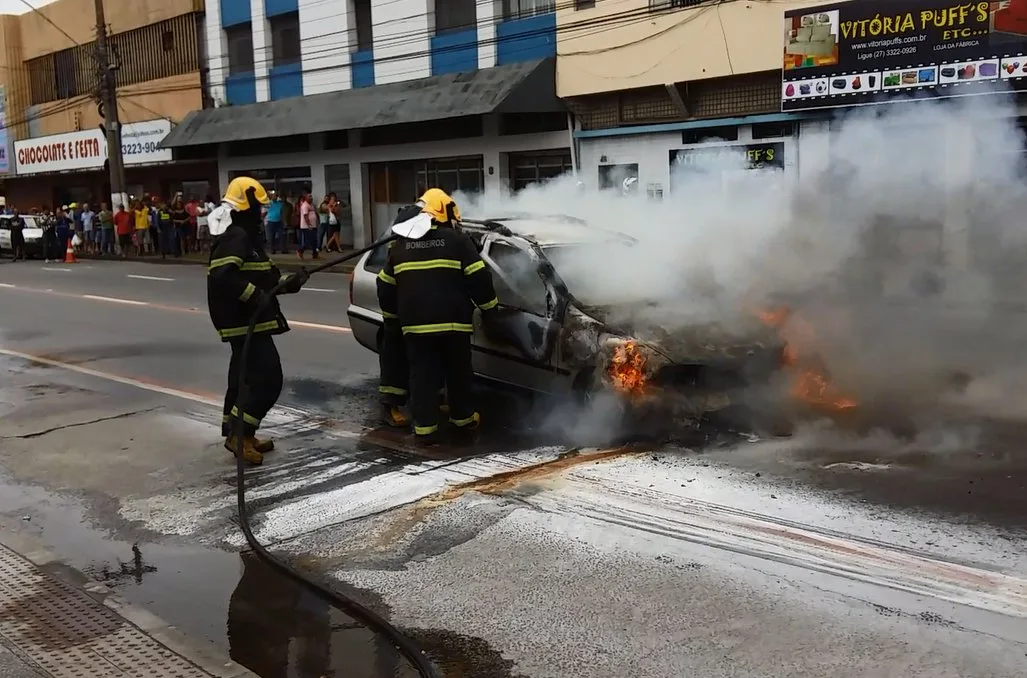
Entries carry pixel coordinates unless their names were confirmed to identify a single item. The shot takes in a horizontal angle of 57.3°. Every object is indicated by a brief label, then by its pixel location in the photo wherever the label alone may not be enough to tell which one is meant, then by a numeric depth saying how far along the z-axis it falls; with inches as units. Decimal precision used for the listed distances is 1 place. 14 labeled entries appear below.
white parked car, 1202.0
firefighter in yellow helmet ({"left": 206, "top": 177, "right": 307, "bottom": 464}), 244.2
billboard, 494.6
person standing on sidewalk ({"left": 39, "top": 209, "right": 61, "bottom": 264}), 1202.6
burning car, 255.9
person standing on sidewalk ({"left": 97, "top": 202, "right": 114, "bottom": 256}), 1205.1
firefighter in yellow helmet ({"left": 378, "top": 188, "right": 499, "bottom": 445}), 257.8
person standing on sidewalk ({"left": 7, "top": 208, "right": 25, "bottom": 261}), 1194.0
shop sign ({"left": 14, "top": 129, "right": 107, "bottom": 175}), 1368.1
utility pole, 1064.2
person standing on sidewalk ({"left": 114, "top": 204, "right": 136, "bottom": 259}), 1139.9
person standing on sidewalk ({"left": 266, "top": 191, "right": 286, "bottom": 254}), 995.9
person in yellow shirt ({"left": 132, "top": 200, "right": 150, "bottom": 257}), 1148.5
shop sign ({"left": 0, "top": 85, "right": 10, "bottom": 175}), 1612.9
